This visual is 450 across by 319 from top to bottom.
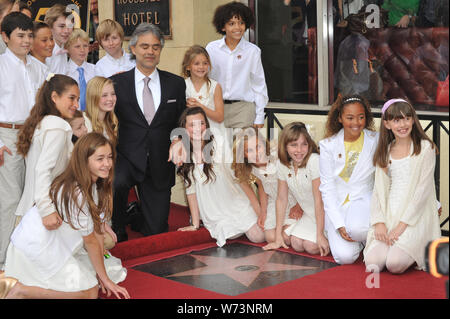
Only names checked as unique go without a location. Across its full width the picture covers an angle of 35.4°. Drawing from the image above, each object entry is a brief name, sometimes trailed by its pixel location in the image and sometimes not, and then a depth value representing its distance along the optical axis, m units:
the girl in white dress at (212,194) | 5.10
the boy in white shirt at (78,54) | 5.65
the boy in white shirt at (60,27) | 5.66
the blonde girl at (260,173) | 5.11
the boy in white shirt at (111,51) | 5.84
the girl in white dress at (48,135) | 4.00
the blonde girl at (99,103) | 4.79
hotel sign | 6.82
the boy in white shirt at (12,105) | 4.58
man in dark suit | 5.07
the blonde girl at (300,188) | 4.78
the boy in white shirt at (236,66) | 5.67
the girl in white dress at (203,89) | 5.30
